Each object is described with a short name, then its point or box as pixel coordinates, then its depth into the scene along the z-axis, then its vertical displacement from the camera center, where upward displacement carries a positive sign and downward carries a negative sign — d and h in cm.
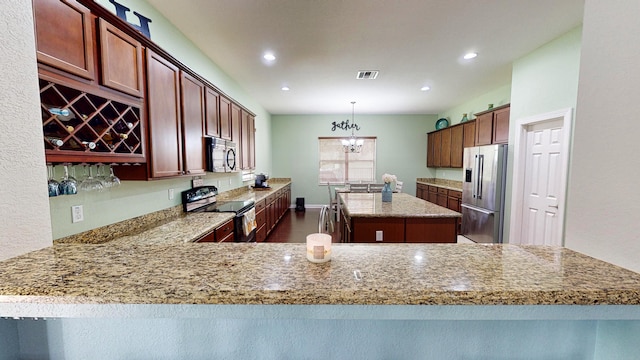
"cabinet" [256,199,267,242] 397 -94
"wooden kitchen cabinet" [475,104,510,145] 409 +67
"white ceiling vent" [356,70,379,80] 404 +147
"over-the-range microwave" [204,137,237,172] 297 +11
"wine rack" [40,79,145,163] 128 +22
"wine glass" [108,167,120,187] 180 -12
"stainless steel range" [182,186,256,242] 292 -54
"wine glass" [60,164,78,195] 148 -13
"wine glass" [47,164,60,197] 141 -12
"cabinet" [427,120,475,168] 543 +49
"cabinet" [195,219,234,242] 223 -67
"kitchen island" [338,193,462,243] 282 -69
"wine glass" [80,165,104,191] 163 -14
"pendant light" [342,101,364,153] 703 +56
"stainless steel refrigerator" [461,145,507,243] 397 -48
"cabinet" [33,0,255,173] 127 +45
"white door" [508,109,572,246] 301 -18
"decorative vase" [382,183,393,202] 358 -41
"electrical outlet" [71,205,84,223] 166 -33
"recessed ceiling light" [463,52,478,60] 341 +147
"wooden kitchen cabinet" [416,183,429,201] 679 -74
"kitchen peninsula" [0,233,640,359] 65 -34
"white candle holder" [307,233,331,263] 84 -28
